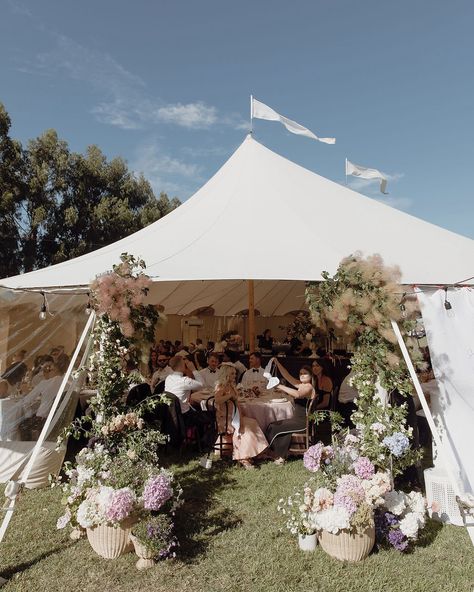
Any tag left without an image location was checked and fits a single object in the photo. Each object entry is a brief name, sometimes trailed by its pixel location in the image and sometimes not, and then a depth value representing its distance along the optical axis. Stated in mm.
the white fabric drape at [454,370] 4145
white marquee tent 5270
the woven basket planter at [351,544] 3318
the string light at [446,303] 4211
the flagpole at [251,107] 7453
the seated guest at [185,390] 6184
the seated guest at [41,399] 5316
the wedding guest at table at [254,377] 6955
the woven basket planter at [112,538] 3400
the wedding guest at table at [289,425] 5672
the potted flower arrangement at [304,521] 3477
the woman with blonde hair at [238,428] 5555
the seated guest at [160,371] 7485
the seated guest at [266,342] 13255
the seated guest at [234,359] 8344
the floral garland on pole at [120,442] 3297
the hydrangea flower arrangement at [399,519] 3439
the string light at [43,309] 5215
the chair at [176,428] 6031
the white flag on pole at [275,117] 7547
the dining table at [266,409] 5980
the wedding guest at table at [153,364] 8770
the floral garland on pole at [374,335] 3871
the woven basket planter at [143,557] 3285
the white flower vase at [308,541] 3525
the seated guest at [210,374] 7464
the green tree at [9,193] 16922
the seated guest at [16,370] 5403
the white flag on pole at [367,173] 9047
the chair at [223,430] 5691
